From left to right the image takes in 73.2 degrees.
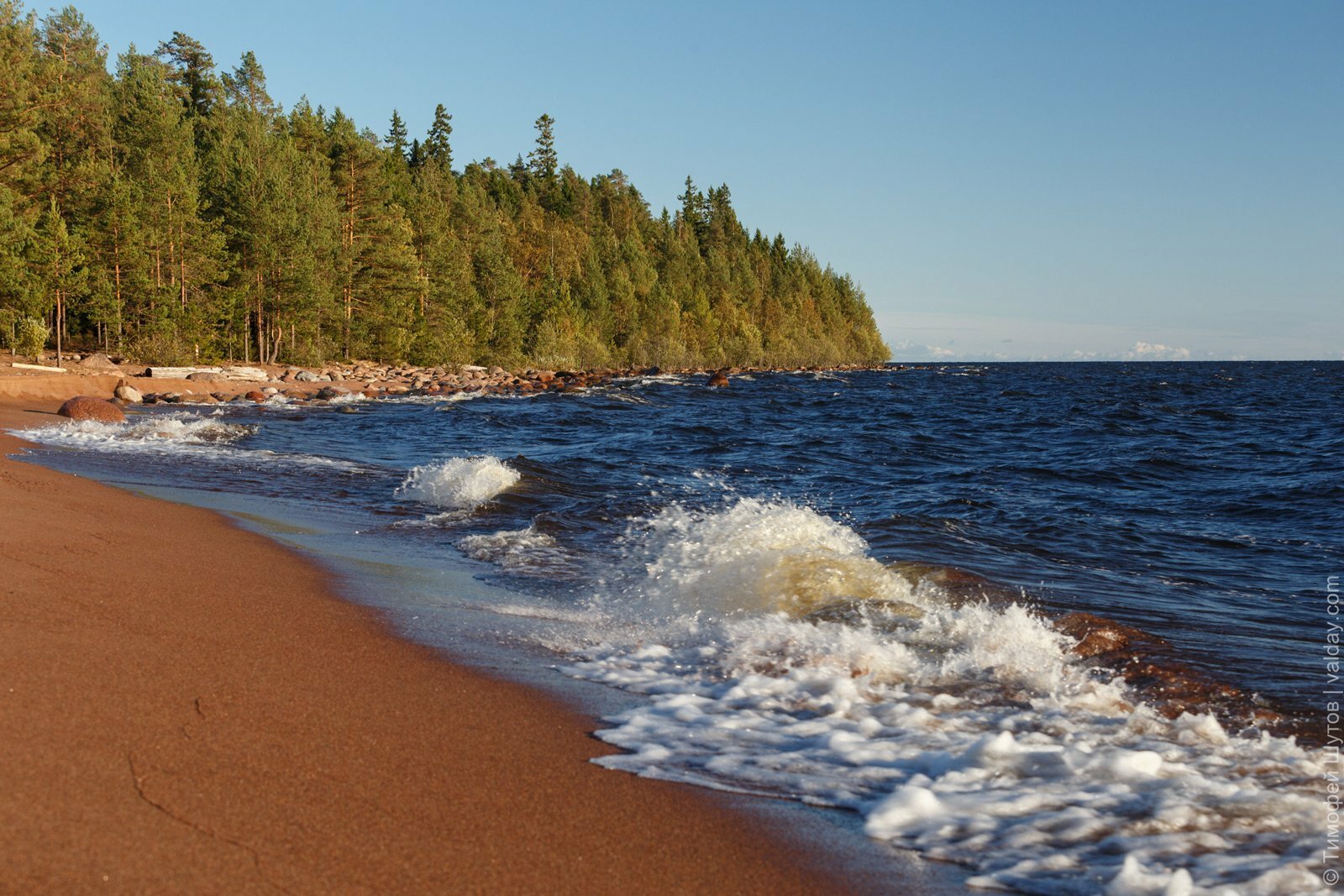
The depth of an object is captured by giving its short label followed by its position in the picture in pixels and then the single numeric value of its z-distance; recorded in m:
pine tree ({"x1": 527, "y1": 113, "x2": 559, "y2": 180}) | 114.00
